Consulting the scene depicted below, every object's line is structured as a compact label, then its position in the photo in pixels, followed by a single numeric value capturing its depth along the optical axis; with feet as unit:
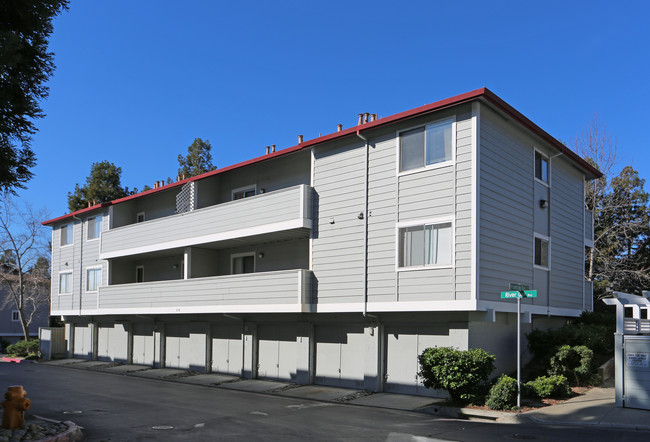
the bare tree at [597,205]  107.96
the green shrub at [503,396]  50.47
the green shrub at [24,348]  129.08
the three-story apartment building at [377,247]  58.44
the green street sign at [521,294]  49.14
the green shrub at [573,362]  57.77
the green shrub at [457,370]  52.19
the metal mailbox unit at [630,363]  48.49
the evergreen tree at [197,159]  164.55
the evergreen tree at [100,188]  157.28
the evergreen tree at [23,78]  37.93
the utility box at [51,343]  119.75
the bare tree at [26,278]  149.07
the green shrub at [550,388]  53.88
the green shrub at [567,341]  61.16
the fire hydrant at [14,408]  37.68
